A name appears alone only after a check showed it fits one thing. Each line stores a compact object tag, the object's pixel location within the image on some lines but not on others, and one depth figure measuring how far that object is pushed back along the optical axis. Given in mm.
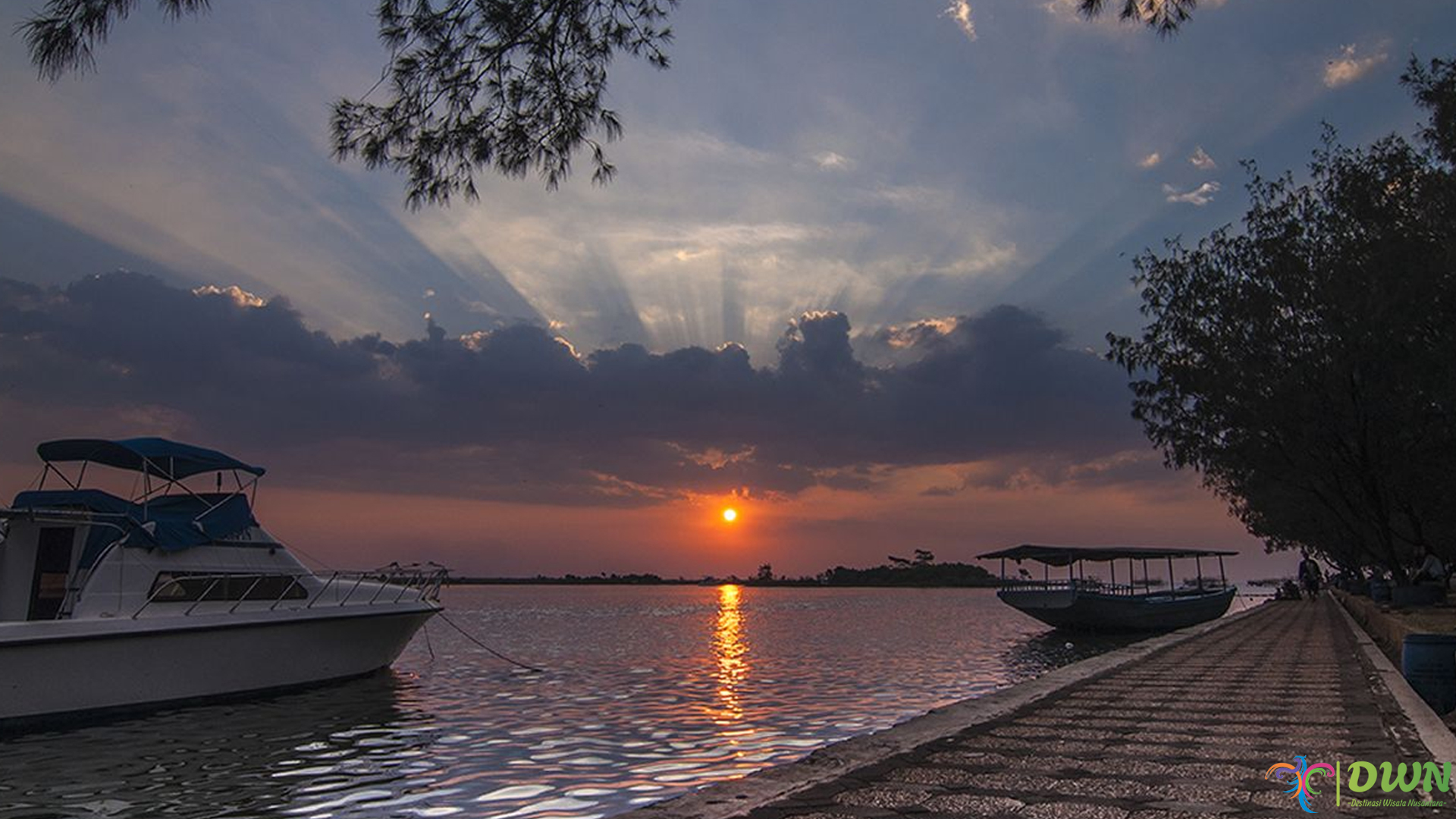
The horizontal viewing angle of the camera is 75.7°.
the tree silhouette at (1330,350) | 22016
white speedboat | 15992
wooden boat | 43188
